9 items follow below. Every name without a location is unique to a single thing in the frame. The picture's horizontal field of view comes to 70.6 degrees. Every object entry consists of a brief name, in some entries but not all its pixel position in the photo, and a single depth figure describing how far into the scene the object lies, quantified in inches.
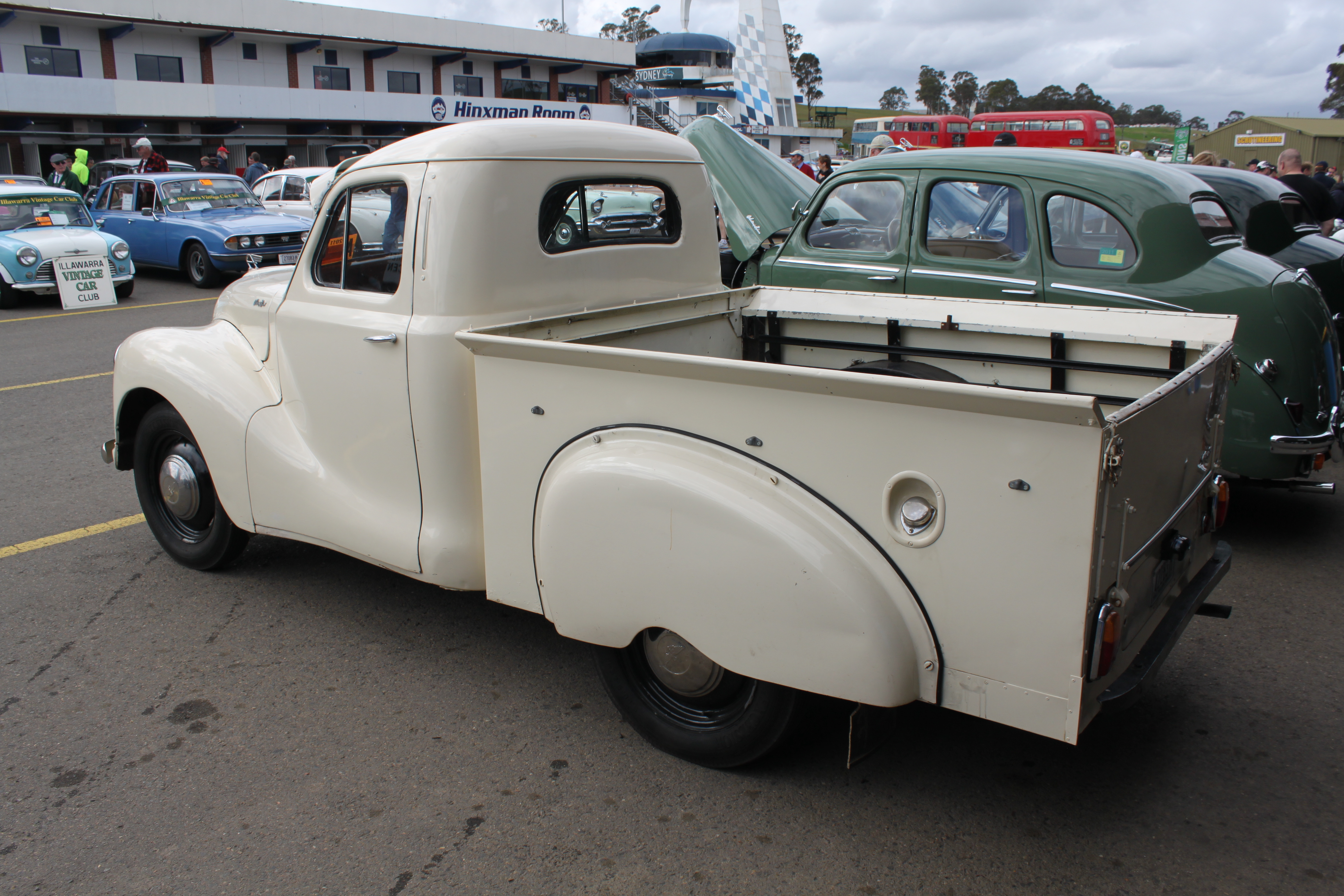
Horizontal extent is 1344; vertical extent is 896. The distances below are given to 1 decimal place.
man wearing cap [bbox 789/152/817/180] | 766.5
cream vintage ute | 87.6
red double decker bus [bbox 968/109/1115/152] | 1414.9
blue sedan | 523.5
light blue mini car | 467.8
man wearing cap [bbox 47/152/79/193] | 649.6
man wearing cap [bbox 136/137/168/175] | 634.2
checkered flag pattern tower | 1224.2
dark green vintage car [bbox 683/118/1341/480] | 182.4
